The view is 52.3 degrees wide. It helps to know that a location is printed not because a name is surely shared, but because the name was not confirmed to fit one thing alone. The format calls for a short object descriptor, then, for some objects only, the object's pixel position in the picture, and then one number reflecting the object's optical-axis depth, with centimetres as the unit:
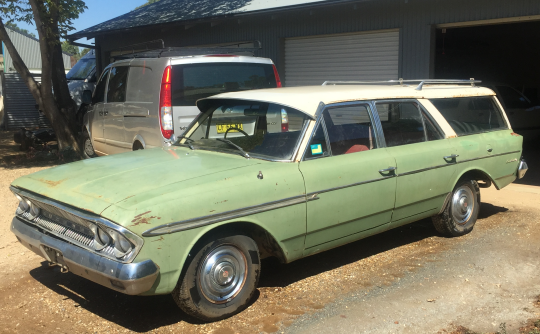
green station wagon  374
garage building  940
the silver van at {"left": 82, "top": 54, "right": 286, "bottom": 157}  708
